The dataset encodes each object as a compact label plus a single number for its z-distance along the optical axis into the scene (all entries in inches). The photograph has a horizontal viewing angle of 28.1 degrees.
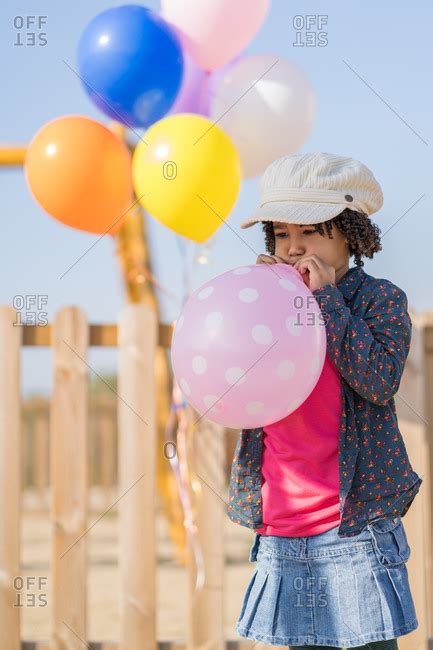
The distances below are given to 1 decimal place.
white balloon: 123.3
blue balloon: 113.2
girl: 63.3
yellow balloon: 109.9
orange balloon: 110.6
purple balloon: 123.6
